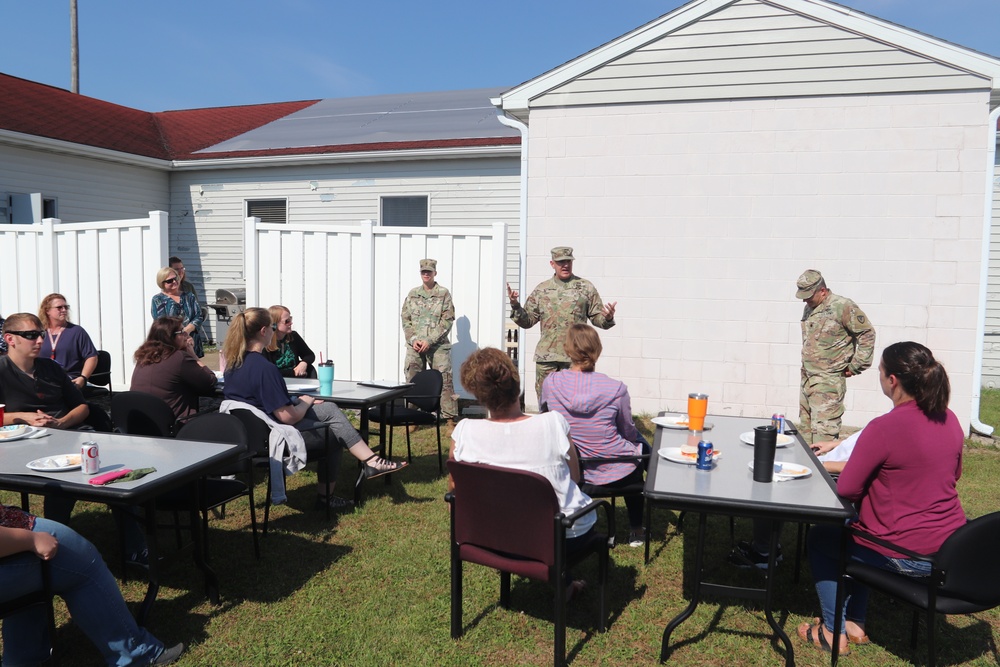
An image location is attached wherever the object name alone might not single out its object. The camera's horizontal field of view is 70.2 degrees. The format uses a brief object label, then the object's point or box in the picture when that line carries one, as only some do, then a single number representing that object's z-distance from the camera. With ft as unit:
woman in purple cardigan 12.79
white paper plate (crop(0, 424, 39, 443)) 11.71
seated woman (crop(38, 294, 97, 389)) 19.48
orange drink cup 12.53
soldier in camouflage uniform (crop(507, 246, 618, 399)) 21.12
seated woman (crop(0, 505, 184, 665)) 8.21
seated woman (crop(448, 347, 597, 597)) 9.64
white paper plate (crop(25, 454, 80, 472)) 9.90
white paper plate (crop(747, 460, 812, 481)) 10.00
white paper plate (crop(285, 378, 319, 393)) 17.13
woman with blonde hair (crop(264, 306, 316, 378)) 18.90
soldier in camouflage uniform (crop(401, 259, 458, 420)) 23.32
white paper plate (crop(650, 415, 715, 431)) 13.48
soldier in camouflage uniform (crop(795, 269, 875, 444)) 17.92
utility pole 79.00
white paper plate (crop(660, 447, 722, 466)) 10.75
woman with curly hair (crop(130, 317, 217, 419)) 14.58
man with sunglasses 13.53
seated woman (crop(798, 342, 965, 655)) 9.21
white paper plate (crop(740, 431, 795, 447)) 12.12
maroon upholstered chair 9.06
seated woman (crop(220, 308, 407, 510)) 14.28
